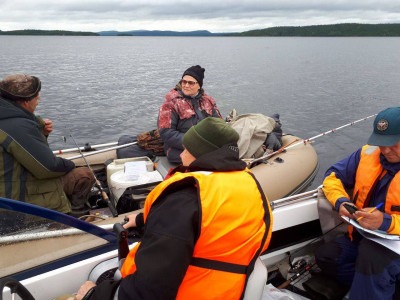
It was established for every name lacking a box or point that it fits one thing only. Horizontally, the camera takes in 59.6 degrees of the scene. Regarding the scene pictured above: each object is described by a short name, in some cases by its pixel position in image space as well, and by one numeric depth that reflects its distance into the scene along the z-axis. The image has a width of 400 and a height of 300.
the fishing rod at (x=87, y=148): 4.01
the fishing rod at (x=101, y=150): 3.86
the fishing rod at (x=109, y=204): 2.94
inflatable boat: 1.70
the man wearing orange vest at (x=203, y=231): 1.20
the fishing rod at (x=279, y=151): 3.69
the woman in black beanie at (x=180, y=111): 3.64
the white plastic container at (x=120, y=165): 3.53
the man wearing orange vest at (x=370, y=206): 1.99
